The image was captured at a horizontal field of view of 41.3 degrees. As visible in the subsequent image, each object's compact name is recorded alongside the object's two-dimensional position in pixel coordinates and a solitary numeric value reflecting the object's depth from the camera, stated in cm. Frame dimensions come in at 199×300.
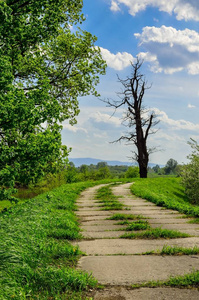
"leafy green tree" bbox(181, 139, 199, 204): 2470
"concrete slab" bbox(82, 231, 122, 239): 693
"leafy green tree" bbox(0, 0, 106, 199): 731
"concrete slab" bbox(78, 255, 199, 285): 421
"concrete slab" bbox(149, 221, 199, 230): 791
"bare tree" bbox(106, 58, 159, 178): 3095
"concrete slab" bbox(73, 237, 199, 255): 566
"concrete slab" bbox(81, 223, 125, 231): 782
